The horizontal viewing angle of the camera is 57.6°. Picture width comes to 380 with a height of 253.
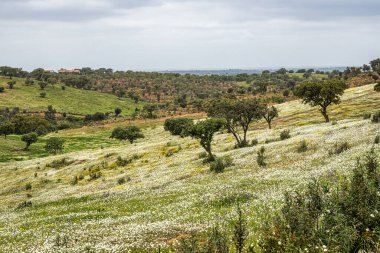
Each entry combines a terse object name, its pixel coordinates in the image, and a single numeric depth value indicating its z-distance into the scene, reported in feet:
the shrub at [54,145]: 361.30
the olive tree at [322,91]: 233.76
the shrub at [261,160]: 112.45
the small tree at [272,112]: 275.39
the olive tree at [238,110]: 191.72
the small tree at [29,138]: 413.18
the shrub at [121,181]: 149.89
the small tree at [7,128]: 504.02
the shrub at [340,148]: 103.95
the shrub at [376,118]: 151.64
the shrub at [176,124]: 353.84
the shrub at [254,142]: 182.54
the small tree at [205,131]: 152.56
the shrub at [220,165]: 120.90
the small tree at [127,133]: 336.90
